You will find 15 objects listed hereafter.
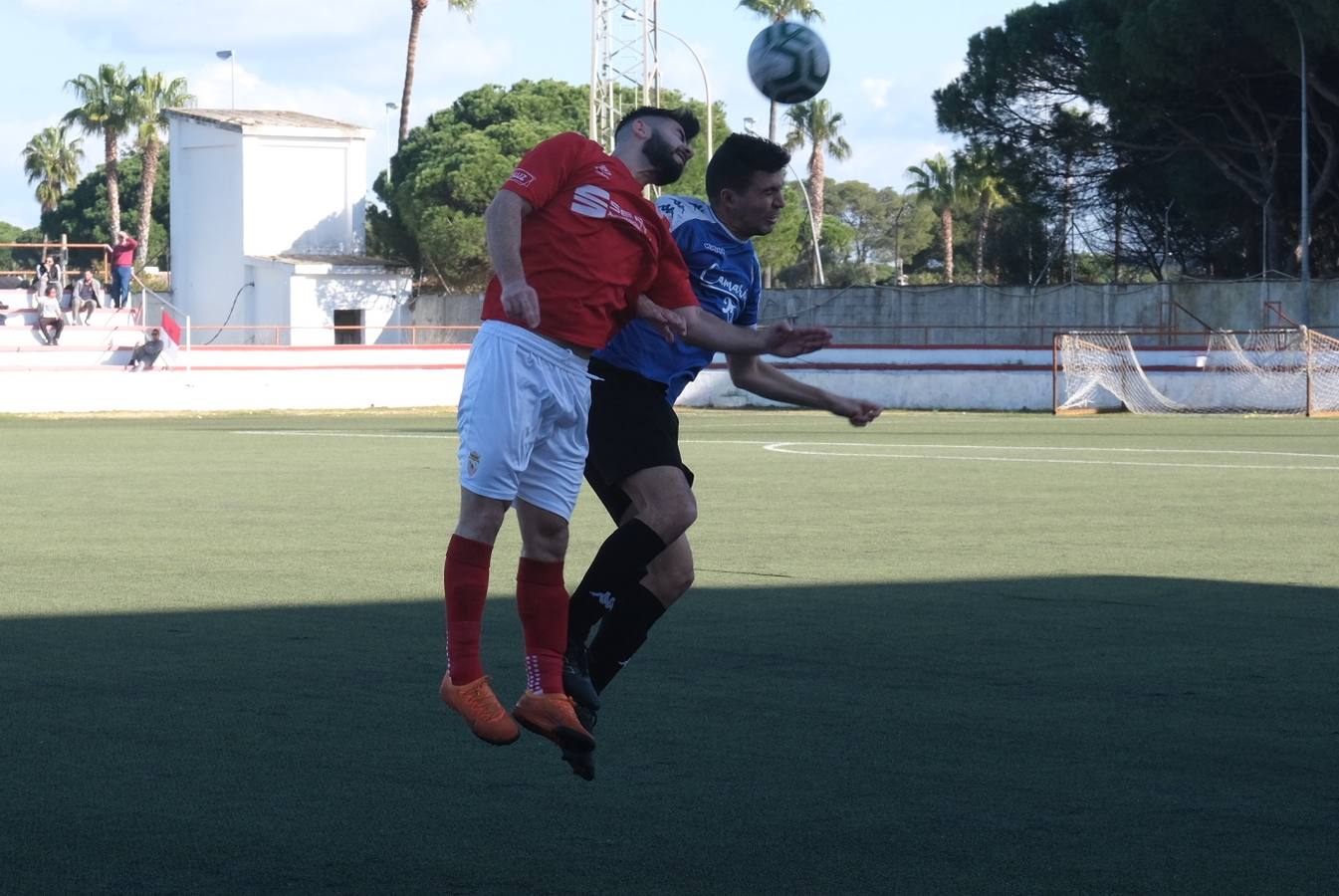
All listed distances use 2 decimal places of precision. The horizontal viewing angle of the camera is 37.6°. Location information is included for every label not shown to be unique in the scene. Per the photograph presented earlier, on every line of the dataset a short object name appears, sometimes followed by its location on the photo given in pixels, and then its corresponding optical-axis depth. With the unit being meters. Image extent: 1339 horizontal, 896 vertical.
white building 62.97
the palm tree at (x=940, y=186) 88.25
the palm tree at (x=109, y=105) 91.00
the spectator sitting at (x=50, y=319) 42.75
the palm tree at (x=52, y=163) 112.81
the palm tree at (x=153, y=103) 90.25
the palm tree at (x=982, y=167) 53.84
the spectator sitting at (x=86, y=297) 44.91
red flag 43.72
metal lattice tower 48.34
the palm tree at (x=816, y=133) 89.81
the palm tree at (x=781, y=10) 74.62
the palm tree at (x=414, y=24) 73.31
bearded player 5.72
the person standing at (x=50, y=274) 45.88
